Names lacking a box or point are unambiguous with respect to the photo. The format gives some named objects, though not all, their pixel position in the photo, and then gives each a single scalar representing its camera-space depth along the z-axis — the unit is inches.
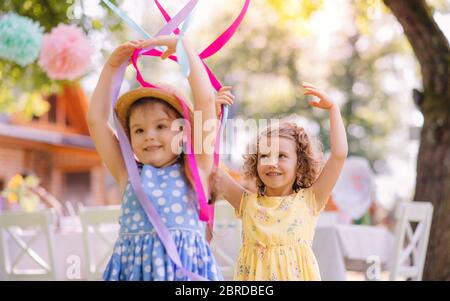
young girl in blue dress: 84.8
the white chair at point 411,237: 179.6
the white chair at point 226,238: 164.1
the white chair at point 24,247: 174.4
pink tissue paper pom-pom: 158.1
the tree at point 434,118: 219.5
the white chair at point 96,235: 172.2
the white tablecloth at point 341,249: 174.6
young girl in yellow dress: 101.3
